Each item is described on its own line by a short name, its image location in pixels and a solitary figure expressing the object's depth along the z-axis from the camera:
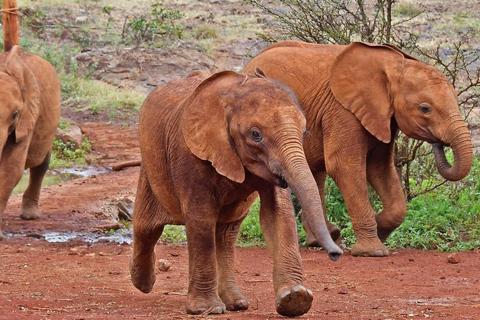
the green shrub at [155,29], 45.34
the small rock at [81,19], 50.47
